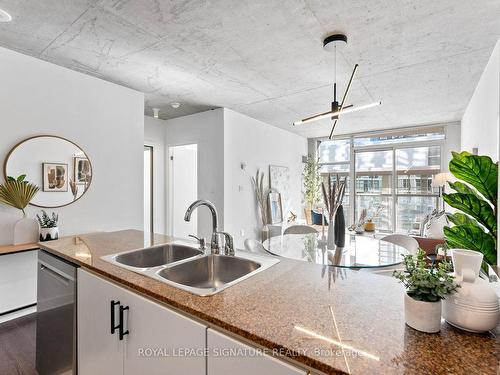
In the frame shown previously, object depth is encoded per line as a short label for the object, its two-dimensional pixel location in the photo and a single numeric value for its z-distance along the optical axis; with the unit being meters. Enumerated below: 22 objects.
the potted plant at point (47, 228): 2.62
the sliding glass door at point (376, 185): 6.16
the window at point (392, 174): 5.77
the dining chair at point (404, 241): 2.82
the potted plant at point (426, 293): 0.77
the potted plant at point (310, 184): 6.67
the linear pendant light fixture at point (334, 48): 2.32
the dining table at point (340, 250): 2.06
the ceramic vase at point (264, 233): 5.04
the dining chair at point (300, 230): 3.66
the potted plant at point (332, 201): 2.23
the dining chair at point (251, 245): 2.72
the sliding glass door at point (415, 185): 5.73
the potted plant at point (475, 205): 1.20
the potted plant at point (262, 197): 5.07
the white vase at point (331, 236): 2.42
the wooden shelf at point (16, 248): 2.35
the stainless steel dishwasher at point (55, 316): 1.56
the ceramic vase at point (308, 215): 6.62
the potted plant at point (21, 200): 2.49
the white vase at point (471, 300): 0.76
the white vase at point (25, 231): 2.54
